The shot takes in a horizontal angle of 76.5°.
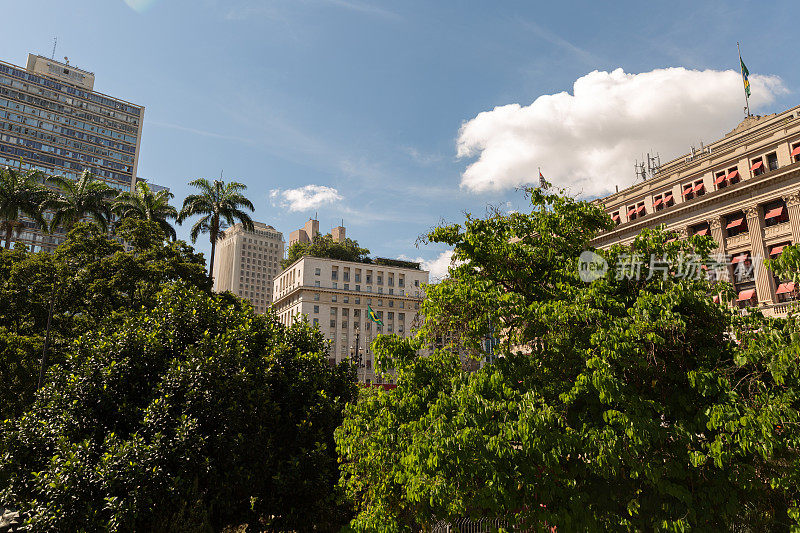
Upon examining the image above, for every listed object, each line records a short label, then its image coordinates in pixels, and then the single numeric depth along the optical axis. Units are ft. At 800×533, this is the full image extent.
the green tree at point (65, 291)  84.58
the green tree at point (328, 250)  352.28
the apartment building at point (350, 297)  322.75
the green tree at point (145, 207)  136.26
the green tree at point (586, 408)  32.40
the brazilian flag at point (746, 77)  183.11
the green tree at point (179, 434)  40.45
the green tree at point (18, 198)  133.39
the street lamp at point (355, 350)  316.29
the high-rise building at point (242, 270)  640.17
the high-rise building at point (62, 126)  364.58
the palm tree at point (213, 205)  147.23
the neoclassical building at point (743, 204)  117.08
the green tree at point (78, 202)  133.69
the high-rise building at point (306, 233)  463.13
